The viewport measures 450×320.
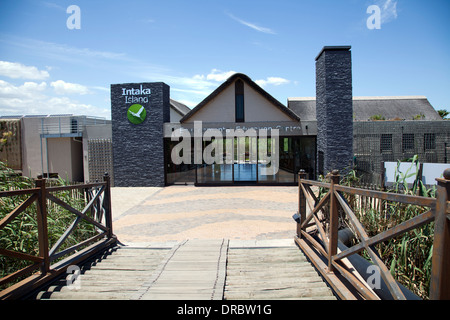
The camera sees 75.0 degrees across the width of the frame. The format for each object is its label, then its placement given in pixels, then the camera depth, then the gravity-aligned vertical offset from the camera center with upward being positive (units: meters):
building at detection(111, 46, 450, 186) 15.31 +0.69
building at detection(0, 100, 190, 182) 16.45 +0.54
